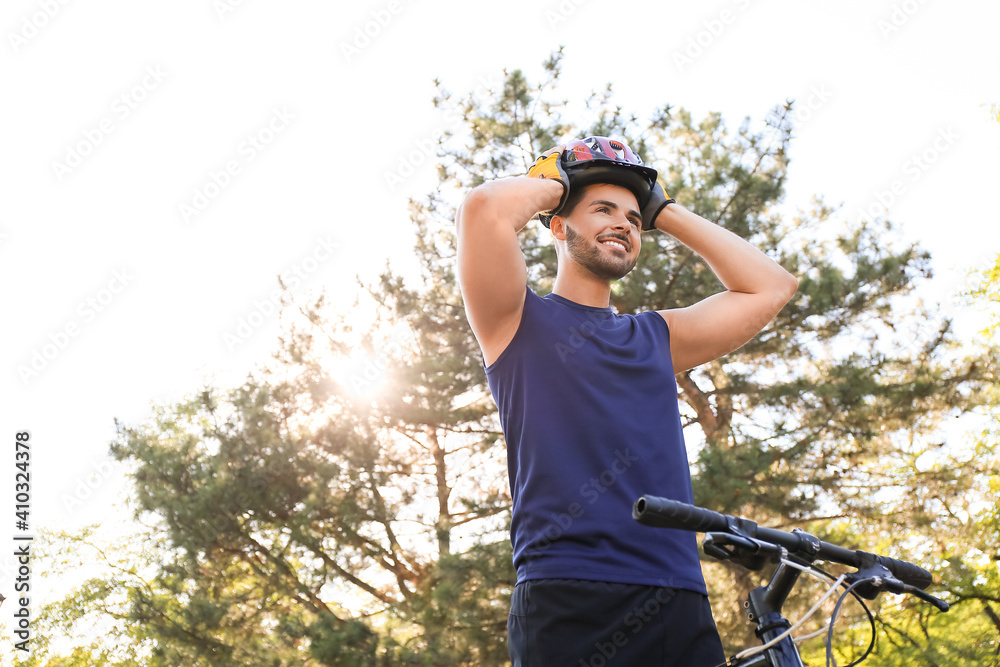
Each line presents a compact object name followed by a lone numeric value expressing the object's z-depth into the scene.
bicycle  1.11
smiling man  1.60
